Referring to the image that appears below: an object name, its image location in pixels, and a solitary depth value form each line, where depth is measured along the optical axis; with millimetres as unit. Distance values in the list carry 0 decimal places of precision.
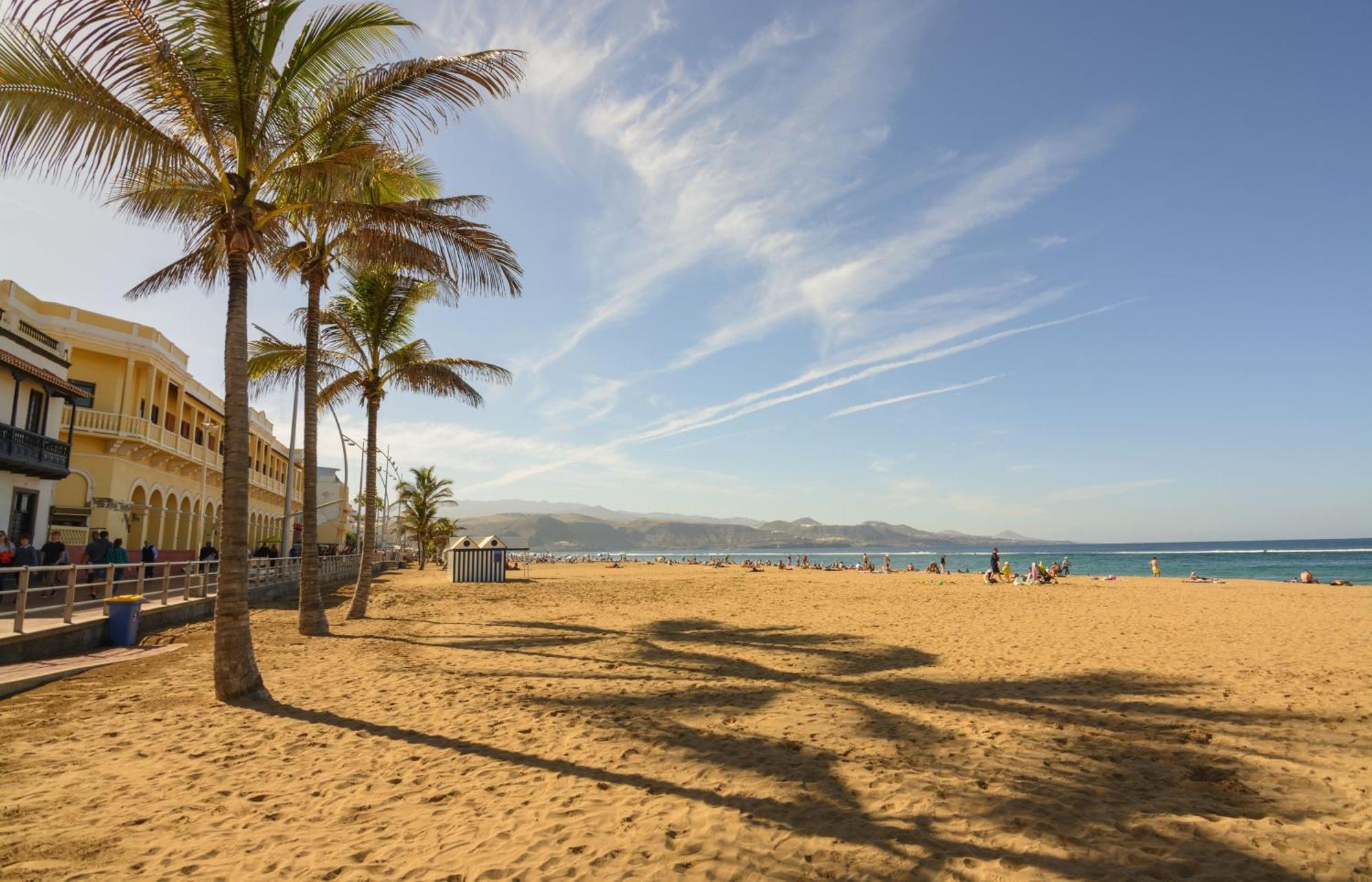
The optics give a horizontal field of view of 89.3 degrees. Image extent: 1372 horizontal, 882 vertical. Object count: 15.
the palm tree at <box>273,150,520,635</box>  8797
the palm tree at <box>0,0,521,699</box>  6750
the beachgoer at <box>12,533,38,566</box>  13453
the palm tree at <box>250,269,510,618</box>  15219
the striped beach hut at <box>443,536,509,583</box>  30406
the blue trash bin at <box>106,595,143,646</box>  10930
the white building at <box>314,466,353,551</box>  69000
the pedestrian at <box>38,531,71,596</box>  15039
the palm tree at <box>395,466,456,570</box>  52312
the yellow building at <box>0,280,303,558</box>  21469
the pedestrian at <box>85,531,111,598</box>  15023
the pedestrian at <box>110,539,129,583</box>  15438
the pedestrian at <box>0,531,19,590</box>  12776
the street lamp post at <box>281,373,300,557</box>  23812
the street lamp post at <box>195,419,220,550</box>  25547
